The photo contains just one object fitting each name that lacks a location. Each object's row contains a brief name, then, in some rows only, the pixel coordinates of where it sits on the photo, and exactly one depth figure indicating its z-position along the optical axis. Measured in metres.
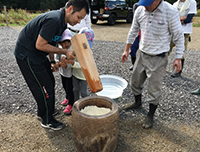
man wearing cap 2.12
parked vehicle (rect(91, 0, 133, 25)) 12.54
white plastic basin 3.15
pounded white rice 2.08
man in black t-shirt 1.78
